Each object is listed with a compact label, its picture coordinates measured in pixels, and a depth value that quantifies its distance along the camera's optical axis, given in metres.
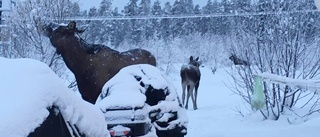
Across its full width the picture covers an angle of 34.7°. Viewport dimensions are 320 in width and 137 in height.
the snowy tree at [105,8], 49.01
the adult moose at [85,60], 9.33
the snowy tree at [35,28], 14.03
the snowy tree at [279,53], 9.94
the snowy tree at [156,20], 59.32
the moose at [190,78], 15.75
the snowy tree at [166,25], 59.78
